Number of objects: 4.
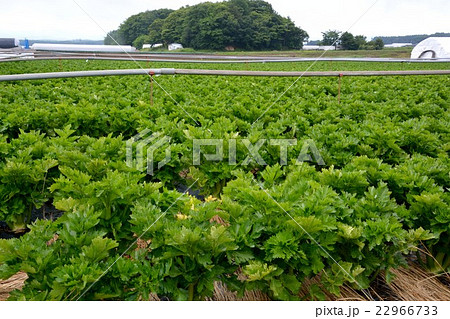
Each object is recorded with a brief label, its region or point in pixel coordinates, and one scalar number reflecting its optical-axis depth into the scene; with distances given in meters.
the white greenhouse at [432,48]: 49.10
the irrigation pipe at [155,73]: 5.90
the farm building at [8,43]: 45.60
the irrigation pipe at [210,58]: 20.36
